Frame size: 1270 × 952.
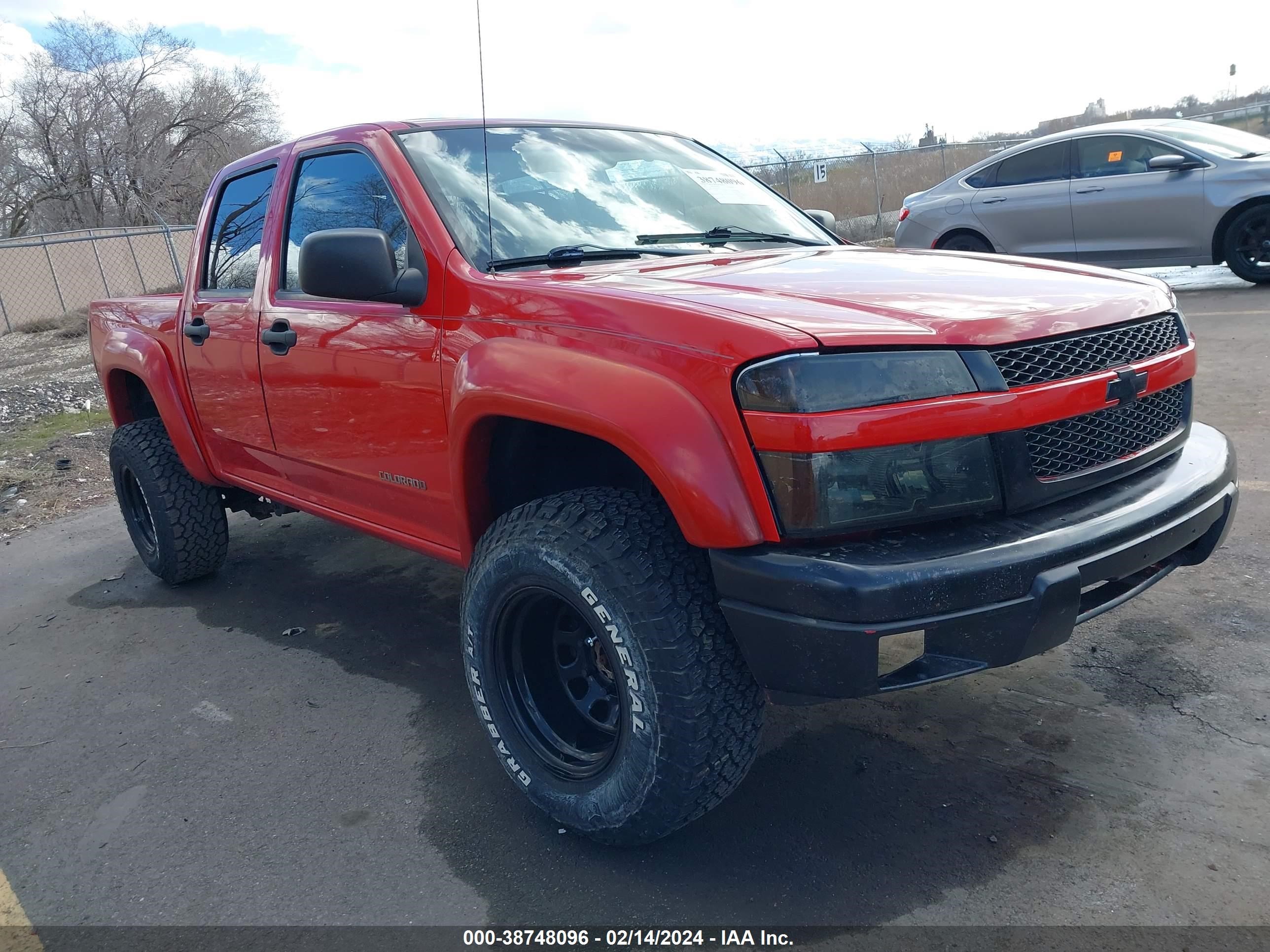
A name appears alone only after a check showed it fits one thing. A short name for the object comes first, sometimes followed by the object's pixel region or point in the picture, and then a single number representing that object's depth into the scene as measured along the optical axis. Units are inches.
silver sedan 351.6
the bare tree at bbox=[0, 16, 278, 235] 1393.9
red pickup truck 83.0
